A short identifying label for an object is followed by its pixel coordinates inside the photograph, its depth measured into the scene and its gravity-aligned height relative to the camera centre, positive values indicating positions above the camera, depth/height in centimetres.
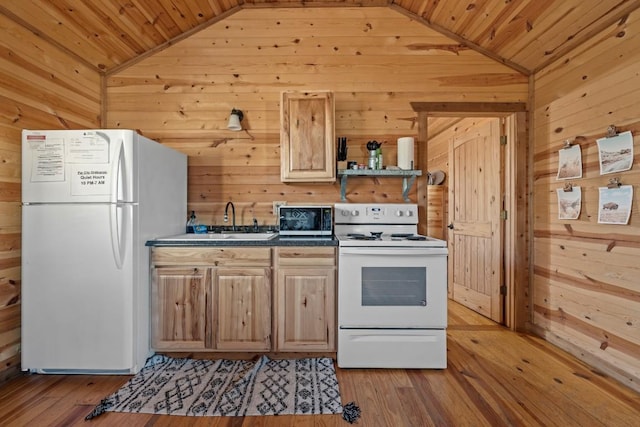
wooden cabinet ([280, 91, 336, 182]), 264 +71
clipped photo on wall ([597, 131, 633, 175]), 202 +42
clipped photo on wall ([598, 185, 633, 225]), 202 +7
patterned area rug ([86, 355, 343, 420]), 175 -109
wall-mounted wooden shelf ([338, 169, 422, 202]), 275 +37
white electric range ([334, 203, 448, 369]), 218 -63
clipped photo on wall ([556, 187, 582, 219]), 239 +10
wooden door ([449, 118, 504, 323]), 310 -5
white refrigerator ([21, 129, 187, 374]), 207 -25
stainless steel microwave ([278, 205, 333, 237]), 260 -5
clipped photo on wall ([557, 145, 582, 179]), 239 +42
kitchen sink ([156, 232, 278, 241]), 264 -18
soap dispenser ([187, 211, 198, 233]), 291 -8
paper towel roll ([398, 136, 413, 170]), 282 +57
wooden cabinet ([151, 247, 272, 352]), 231 -65
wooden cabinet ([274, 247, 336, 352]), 229 -64
